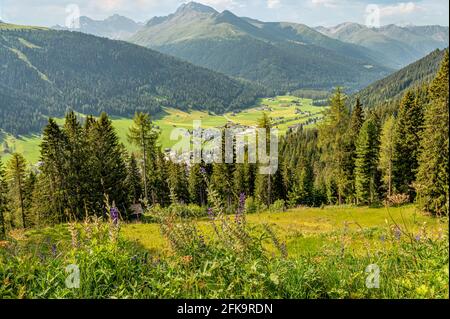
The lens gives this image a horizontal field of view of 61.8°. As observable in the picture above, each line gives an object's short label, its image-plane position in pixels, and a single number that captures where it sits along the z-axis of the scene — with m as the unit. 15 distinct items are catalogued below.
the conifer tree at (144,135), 46.28
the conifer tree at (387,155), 46.64
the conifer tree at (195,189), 70.71
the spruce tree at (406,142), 45.06
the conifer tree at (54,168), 38.28
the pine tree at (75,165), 39.38
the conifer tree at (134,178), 56.91
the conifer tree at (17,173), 43.75
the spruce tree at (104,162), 41.12
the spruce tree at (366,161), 46.72
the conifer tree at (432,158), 31.09
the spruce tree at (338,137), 44.75
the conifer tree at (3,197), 42.20
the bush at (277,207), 43.81
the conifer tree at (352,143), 49.56
